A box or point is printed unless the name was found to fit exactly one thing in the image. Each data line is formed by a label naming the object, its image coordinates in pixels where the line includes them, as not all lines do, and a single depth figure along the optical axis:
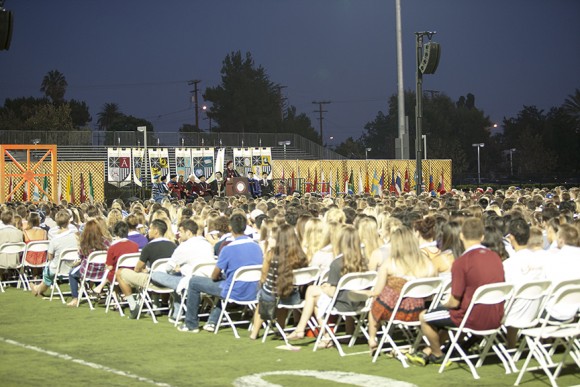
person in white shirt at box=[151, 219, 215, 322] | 11.35
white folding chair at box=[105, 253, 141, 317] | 12.22
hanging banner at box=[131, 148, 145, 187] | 38.90
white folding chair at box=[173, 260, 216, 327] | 11.00
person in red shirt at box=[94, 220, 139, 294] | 12.45
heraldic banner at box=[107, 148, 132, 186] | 38.50
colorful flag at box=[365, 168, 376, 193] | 43.65
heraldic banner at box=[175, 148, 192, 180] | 40.19
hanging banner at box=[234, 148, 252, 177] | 41.50
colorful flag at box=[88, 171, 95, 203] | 36.54
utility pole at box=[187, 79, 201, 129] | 94.00
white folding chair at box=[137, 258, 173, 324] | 11.57
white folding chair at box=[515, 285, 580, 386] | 7.91
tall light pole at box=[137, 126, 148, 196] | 31.48
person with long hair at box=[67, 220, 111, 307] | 13.09
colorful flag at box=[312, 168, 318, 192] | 42.04
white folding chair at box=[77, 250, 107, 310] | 12.86
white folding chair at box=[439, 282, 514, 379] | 8.14
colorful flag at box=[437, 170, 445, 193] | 43.28
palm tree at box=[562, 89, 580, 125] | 85.81
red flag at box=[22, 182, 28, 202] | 33.26
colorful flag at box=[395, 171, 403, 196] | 44.22
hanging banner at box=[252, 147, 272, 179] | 41.72
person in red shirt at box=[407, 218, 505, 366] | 8.26
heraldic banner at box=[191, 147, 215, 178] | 40.69
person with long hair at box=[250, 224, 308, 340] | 10.05
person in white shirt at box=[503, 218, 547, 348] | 9.05
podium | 34.69
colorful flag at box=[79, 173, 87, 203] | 37.39
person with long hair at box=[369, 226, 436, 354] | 8.98
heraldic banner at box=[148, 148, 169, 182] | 39.25
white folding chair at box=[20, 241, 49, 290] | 14.71
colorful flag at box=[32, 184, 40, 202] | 33.25
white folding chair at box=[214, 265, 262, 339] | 10.40
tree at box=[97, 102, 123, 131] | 113.19
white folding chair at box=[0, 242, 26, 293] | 14.74
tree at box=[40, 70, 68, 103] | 111.06
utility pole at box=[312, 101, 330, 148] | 112.38
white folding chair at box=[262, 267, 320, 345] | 10.15
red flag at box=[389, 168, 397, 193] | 43.66
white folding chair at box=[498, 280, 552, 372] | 8.29
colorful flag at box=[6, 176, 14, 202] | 31.51
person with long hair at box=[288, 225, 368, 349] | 9.61
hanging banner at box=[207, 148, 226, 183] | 39.56
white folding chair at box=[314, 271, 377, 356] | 9.44
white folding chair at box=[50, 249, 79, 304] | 13.62
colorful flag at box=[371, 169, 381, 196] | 43.58
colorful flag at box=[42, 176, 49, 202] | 33.48
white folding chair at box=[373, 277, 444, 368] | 8.71
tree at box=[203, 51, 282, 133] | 101.38
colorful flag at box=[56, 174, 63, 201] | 34.66
